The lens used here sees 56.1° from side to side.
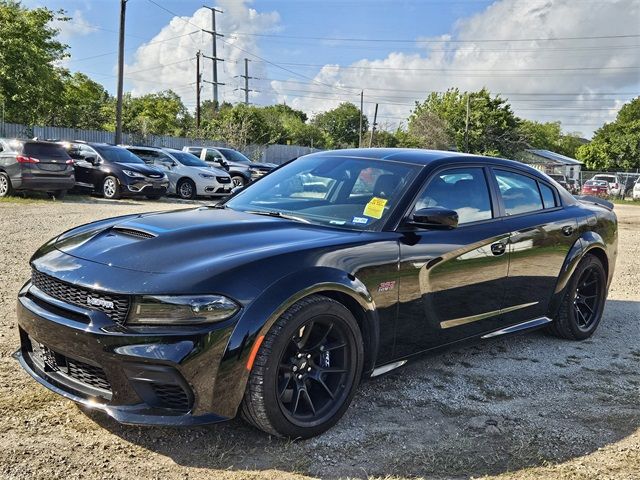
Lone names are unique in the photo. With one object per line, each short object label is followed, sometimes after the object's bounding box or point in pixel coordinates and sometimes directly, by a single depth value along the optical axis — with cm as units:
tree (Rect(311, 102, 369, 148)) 9606
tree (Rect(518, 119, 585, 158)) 11024
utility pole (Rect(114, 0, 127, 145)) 2448
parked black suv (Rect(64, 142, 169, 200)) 1634
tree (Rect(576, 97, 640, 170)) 6028
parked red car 3409
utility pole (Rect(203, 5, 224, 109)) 5582
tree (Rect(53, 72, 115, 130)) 3653
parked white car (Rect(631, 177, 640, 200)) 3403
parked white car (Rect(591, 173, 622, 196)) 3657
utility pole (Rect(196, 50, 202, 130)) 4319
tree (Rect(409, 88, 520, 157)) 6480
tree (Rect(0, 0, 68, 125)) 2866
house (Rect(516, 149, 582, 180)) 5978
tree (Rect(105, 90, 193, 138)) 4933
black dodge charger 277
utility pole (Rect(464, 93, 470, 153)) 5761
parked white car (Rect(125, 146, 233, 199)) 1859
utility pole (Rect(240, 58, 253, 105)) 6969
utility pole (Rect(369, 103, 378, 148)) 5906
